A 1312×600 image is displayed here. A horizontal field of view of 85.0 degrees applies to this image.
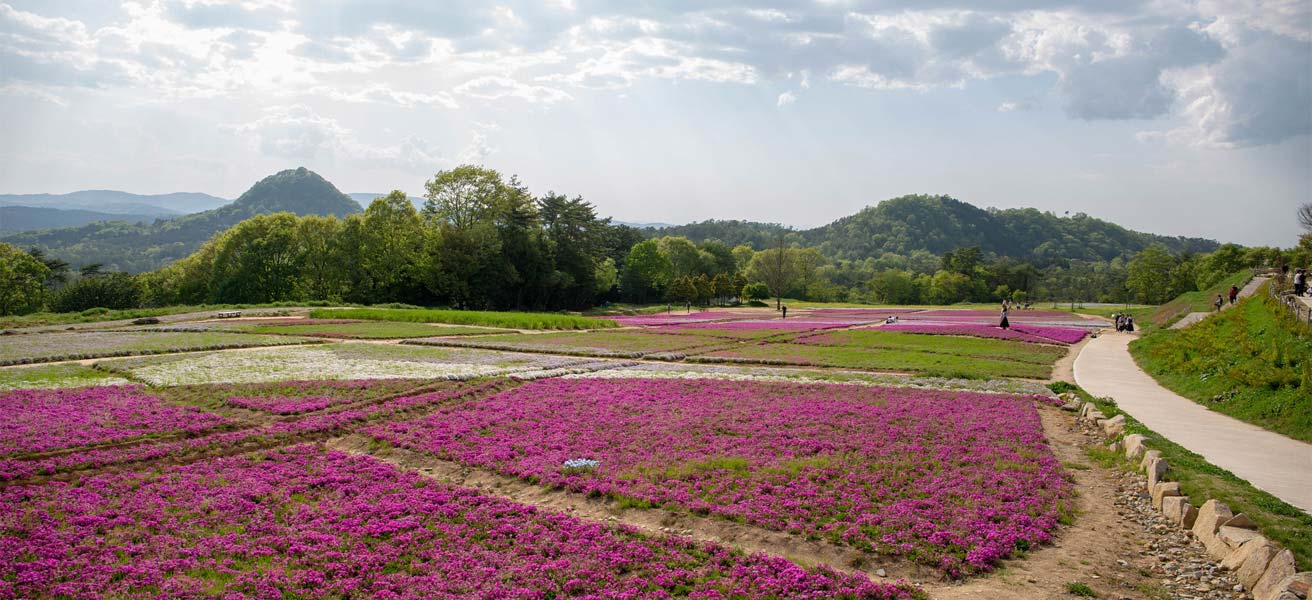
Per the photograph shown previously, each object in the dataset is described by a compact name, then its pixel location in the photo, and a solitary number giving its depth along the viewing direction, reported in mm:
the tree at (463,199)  80125
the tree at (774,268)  128375
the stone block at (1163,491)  11742
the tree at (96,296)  81250
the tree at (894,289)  137000
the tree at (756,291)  115500
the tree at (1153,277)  108250
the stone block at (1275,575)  8322
